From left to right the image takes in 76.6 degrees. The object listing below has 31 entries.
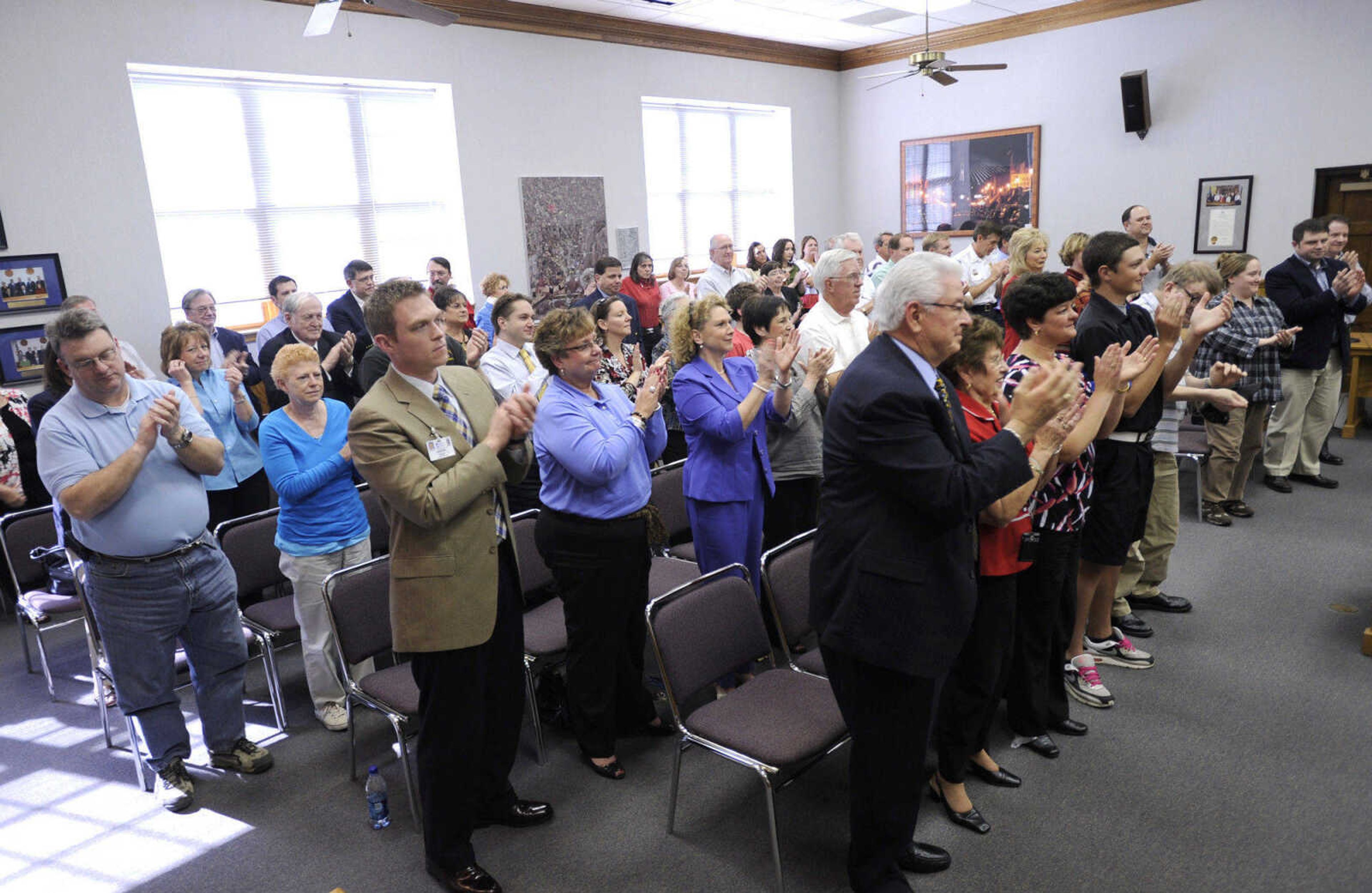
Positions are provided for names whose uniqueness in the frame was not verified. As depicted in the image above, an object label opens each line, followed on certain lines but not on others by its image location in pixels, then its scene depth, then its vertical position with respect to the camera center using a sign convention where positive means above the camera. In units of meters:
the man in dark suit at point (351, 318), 5.87 -0.29
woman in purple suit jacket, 3.07 -0.62
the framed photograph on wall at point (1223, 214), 8.41 +0.11
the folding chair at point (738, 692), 2.34 -1.29
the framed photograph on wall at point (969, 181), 9.85 +0.67
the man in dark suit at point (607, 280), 7.21 -0.16
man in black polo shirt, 3.07 -0.73
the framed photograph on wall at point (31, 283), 5.36 +0.05
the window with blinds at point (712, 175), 9.71 +0.91
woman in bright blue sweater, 3.13 -0.78
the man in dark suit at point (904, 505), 1.86 -0.56
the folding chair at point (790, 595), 2.75 -1.08
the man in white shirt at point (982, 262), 6.92 -0.18
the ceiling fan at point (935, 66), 7.38 +1.49
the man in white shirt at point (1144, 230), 6.03 +0.00
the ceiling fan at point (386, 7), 4.26 +1.29
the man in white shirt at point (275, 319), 5.82 -0.27
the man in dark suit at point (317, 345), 5.04 -0.42
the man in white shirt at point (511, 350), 4.21 -0.41
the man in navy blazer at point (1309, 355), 5.60 -0.86
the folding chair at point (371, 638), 2.70 -1.15
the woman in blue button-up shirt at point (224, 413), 3.98 -0.61
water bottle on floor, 2.74 -1.63
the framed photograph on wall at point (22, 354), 5.43 -0.37
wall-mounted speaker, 8.62 +1.25
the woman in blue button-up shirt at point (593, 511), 2.60 -0.77
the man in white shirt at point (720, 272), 8.31 -0.18
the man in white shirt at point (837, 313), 3.84 -0.29
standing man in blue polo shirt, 2.60 -0.77
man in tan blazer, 2.06 -0.67
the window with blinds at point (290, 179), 6.28 +0.77
